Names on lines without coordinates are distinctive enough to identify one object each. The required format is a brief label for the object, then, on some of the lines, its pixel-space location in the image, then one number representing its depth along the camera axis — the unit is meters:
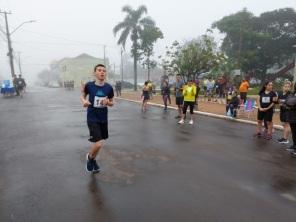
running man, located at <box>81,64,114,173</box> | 3.83
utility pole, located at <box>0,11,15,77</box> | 26.48
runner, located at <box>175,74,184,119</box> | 8.98
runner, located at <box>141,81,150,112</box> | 10.45
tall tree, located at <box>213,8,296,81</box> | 29.50
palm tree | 26.42
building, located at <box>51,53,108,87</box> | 54.45
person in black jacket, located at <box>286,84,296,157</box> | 5.16
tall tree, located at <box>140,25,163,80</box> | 24.01
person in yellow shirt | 7.87
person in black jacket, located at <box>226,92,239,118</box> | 8.92
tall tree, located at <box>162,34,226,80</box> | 13.96
